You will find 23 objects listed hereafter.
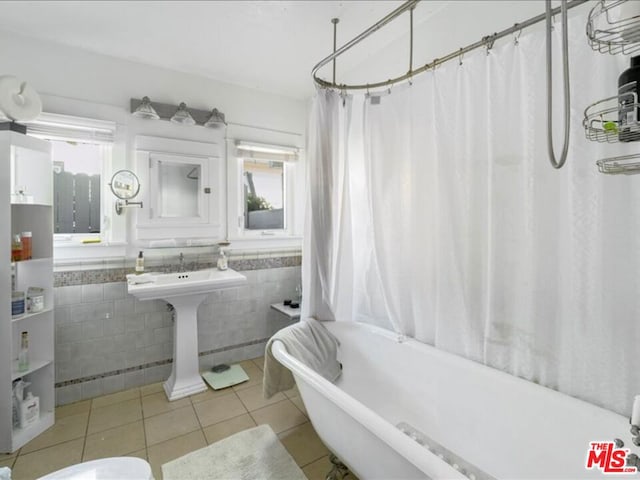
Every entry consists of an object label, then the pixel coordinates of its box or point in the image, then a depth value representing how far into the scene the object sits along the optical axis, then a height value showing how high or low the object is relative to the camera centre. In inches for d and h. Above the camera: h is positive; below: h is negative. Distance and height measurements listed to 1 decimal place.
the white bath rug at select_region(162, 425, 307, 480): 65.4 -49.9
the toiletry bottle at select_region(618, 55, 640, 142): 33.7 +15.7
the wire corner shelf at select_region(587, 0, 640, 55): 34.3 +24.5
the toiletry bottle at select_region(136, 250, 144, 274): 97.1 -7.5
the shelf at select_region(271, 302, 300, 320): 112.8 -26.9
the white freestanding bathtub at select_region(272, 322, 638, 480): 45.1 -32.3
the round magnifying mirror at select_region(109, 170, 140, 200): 97.1 +17.9
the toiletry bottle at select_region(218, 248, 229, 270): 109.9 -7.8
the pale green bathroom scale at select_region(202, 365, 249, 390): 101.3 -47.4
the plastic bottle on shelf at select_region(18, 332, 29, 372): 77.8 -29.0
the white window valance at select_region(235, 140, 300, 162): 118.3 +35.5
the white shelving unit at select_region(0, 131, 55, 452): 74.5 -8.7
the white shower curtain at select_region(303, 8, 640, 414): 48.3 +3.0
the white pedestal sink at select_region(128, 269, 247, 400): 94.1 -27.1
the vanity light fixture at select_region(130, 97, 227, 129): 97.0 +42.7
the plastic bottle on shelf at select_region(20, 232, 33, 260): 77.3 -1.0
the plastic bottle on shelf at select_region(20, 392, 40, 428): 75.9 -42.6
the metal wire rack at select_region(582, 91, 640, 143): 33.6 +13.6
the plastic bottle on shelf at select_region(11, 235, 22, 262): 75.4 -2.0
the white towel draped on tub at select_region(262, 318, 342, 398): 75.3 -29.7
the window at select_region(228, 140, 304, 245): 118.3 +19.9
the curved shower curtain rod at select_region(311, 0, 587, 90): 51.6 +38.0
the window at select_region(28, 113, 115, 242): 91.7 +21.4
